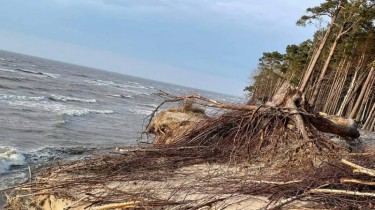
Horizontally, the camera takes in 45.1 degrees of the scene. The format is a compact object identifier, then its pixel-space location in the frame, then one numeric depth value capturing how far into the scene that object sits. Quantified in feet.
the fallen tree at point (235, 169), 17.26
